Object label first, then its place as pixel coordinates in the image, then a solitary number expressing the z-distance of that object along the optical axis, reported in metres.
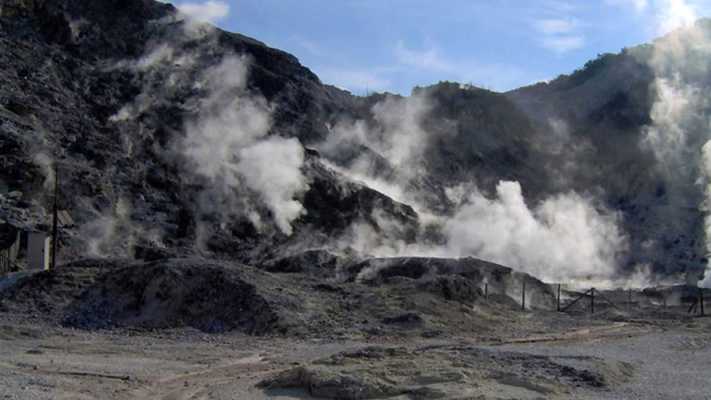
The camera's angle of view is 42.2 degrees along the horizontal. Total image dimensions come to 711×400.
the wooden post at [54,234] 34.31
